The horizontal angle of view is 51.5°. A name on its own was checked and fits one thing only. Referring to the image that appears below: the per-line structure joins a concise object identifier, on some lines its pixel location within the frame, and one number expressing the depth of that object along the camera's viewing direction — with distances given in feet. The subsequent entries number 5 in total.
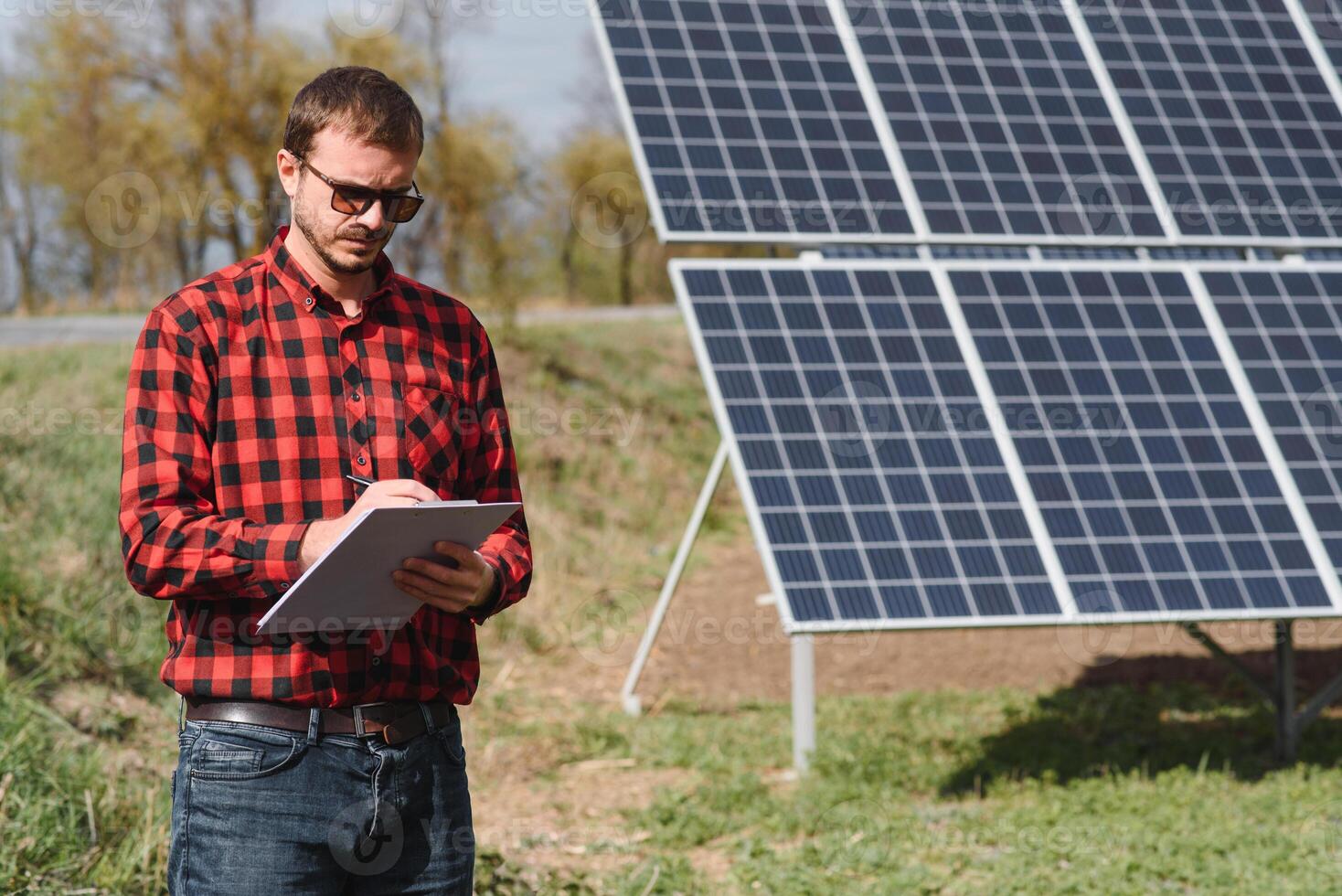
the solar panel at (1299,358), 21.12
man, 8.02
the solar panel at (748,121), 22.79
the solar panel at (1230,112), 25.03
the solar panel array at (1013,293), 19.52
